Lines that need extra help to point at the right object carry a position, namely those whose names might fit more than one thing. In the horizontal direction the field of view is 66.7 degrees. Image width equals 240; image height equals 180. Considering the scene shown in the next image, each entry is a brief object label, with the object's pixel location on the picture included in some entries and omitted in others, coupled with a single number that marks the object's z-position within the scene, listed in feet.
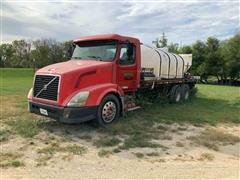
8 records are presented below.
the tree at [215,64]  122.22
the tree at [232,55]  113.46
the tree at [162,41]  129.70
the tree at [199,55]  127.17
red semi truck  14.23
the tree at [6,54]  175.23
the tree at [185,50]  130.57
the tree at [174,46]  137.93
